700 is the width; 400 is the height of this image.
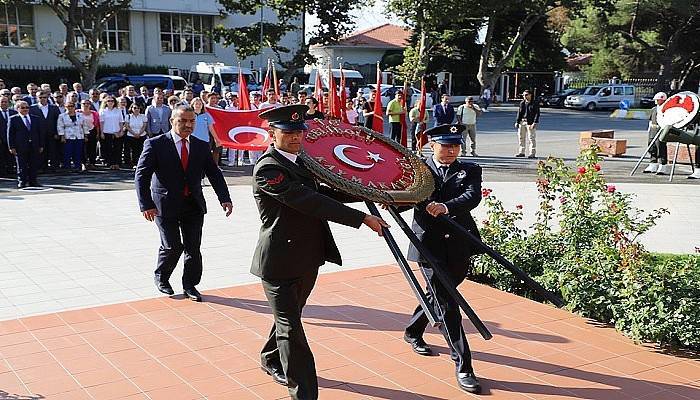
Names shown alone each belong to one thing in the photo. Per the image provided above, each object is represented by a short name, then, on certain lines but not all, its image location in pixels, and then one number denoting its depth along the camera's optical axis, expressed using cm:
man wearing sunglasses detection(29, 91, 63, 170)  1431
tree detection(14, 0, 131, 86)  3284
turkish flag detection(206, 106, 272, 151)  797
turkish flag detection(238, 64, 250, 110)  1391
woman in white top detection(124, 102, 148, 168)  1559
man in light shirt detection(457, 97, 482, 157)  1836
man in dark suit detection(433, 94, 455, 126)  1797
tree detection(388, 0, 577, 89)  3575
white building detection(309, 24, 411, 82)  5266
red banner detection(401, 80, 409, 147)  1711
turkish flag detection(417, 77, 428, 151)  1605
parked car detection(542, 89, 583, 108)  4547
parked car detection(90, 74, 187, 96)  3184
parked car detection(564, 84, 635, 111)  4397
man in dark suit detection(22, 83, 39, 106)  1555
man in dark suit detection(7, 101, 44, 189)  1302
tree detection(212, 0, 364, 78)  3459
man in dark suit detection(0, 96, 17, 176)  1372
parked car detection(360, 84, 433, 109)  3328
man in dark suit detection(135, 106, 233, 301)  667
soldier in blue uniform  503
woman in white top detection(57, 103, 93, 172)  1487
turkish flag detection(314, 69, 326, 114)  1261
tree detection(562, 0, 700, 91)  4528
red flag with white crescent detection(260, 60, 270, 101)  1471
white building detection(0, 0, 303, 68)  3997
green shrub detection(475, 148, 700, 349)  577
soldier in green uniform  437
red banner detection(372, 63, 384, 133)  1394
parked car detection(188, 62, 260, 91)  3509
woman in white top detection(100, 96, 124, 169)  1547
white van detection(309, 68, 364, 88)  4068
